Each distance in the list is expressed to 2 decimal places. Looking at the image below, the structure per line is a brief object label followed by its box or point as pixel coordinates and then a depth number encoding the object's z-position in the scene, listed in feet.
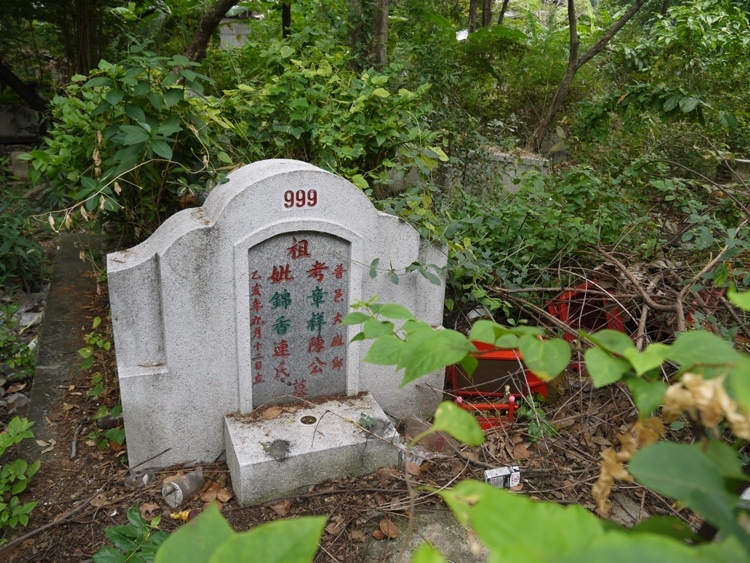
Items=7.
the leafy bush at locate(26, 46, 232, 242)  10.89
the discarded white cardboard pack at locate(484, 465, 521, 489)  10.02
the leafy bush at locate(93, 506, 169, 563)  7.91
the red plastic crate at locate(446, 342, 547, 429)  11.99
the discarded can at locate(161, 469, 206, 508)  10.09
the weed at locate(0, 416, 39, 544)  9.50
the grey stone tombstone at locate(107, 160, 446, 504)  10.01
